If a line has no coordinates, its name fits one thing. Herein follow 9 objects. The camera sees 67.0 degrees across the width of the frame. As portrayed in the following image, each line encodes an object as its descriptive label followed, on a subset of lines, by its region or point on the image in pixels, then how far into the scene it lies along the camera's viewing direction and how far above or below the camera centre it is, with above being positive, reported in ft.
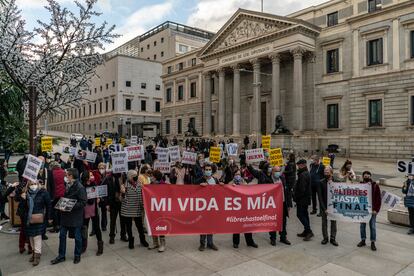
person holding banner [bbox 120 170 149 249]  23.98 -5.37
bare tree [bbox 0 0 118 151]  26.61 +7.26
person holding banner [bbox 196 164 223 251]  24.31 -3.85
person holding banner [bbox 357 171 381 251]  24.46 -5.96
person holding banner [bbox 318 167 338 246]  25.62 -5.79
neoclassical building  96.02 +21.60
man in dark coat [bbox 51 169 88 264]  21.35 -5.51
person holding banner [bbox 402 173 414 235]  27.61 -5.58
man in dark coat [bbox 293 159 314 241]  26.50 -5.31
